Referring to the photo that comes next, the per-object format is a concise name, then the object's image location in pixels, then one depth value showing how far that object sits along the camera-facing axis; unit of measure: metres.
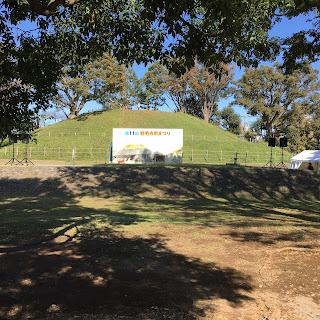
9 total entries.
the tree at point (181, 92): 71.50
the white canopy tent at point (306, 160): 26.64
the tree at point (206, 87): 68.19
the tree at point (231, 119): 81.50
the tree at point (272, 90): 58.25
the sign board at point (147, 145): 31.58
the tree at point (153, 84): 73.00
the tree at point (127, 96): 68.88
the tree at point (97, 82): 56.91
